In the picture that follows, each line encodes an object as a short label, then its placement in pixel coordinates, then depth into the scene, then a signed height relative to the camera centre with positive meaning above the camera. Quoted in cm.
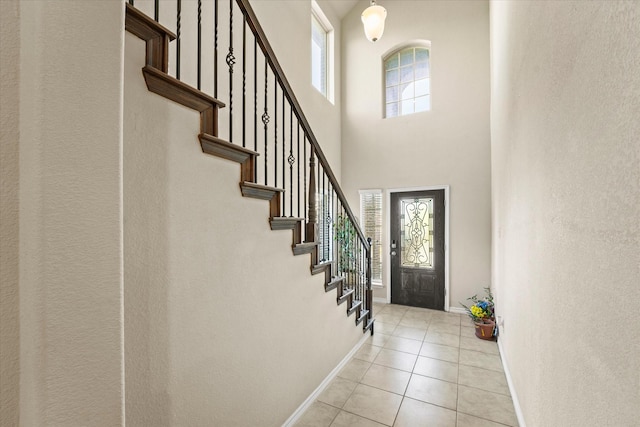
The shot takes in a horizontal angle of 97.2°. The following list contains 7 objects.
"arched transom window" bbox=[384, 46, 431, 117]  487 +236
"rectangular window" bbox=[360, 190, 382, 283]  500 -13
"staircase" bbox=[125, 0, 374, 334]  114 +53
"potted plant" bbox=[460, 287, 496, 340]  335 -130
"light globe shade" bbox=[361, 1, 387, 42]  314 +220
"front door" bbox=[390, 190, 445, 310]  457 -58
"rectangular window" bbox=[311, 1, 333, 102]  491 +295
